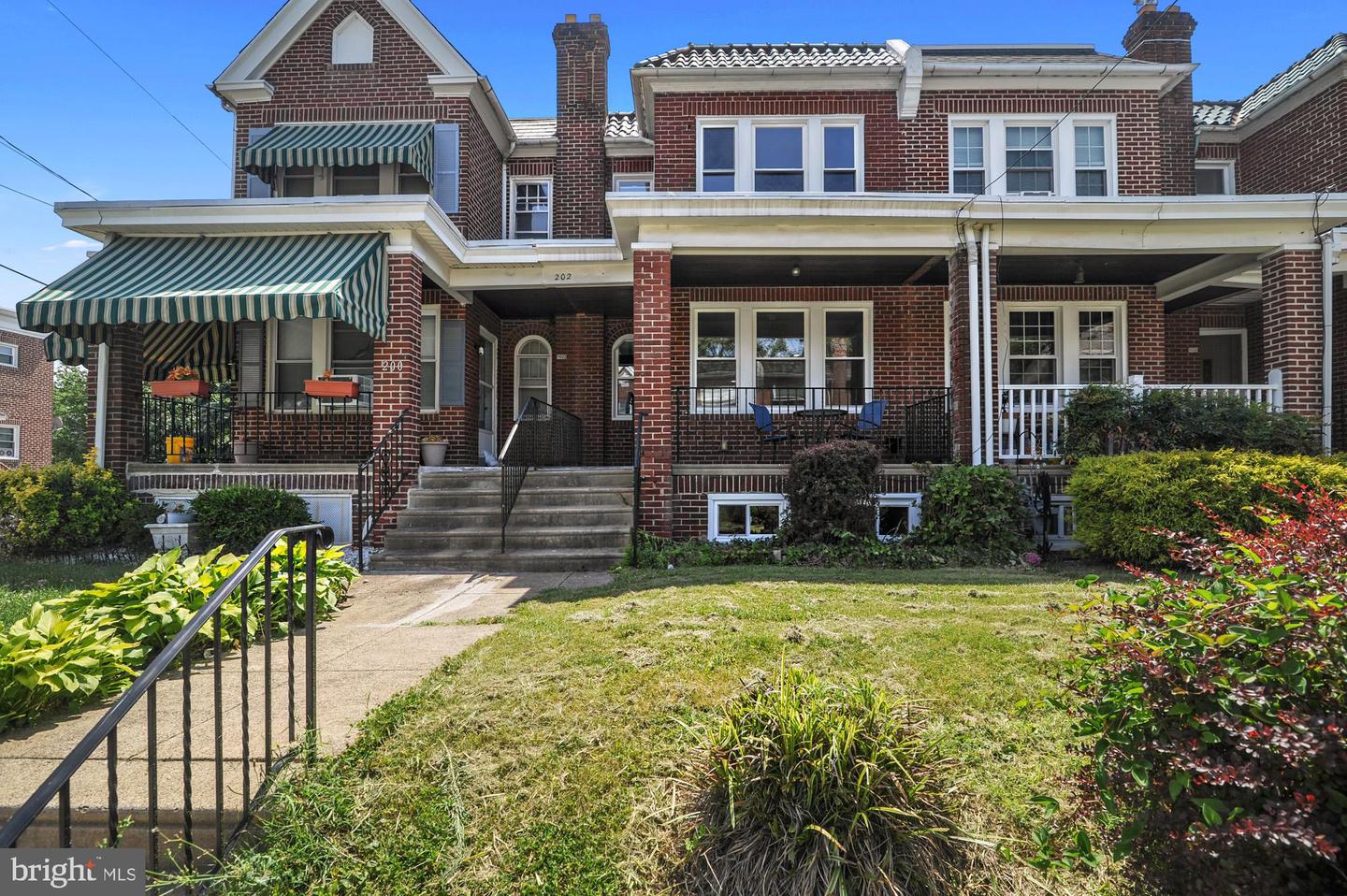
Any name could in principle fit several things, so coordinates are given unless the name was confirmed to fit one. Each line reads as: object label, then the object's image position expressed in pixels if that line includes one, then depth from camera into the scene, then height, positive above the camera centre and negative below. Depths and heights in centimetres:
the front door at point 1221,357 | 1467 +204
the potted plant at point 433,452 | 1127 +13
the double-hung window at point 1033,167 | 1224 +484
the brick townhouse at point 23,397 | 2633 +231
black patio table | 1082 +58
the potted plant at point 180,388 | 1048 +103
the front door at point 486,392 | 1324 +124
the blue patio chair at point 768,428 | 1054 +46
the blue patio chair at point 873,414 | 1067 +66
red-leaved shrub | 180 -68
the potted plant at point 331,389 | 1058 +102
